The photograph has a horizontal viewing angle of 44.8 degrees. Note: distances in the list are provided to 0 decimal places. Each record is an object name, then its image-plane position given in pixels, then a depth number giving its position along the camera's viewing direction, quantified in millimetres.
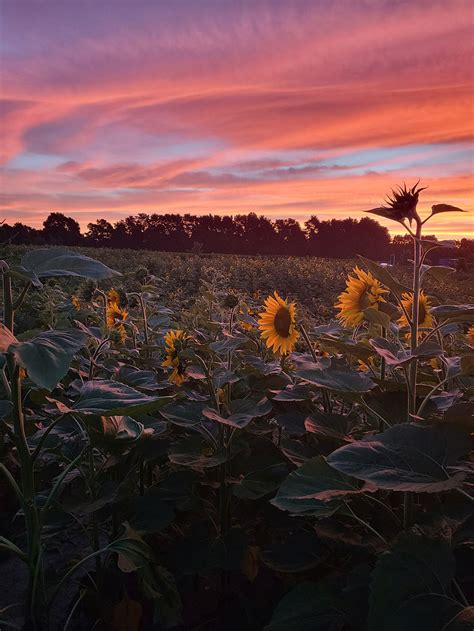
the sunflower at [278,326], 2049
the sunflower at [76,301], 4436
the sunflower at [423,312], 1835
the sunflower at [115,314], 3262
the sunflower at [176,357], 1982
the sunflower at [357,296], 2018
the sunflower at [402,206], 1226
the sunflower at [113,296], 3840
